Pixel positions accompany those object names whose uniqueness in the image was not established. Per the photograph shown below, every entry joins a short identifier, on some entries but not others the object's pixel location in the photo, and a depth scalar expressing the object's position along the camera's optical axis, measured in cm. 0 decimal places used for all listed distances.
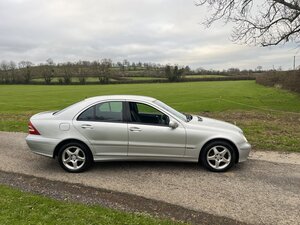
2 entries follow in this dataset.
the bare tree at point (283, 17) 1290
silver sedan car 442
